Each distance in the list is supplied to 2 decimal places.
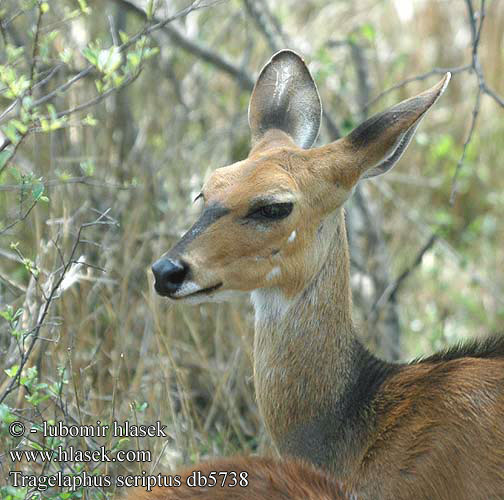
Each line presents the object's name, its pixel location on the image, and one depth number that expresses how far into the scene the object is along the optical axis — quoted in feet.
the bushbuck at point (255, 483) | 21.59
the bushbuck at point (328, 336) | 25.38
